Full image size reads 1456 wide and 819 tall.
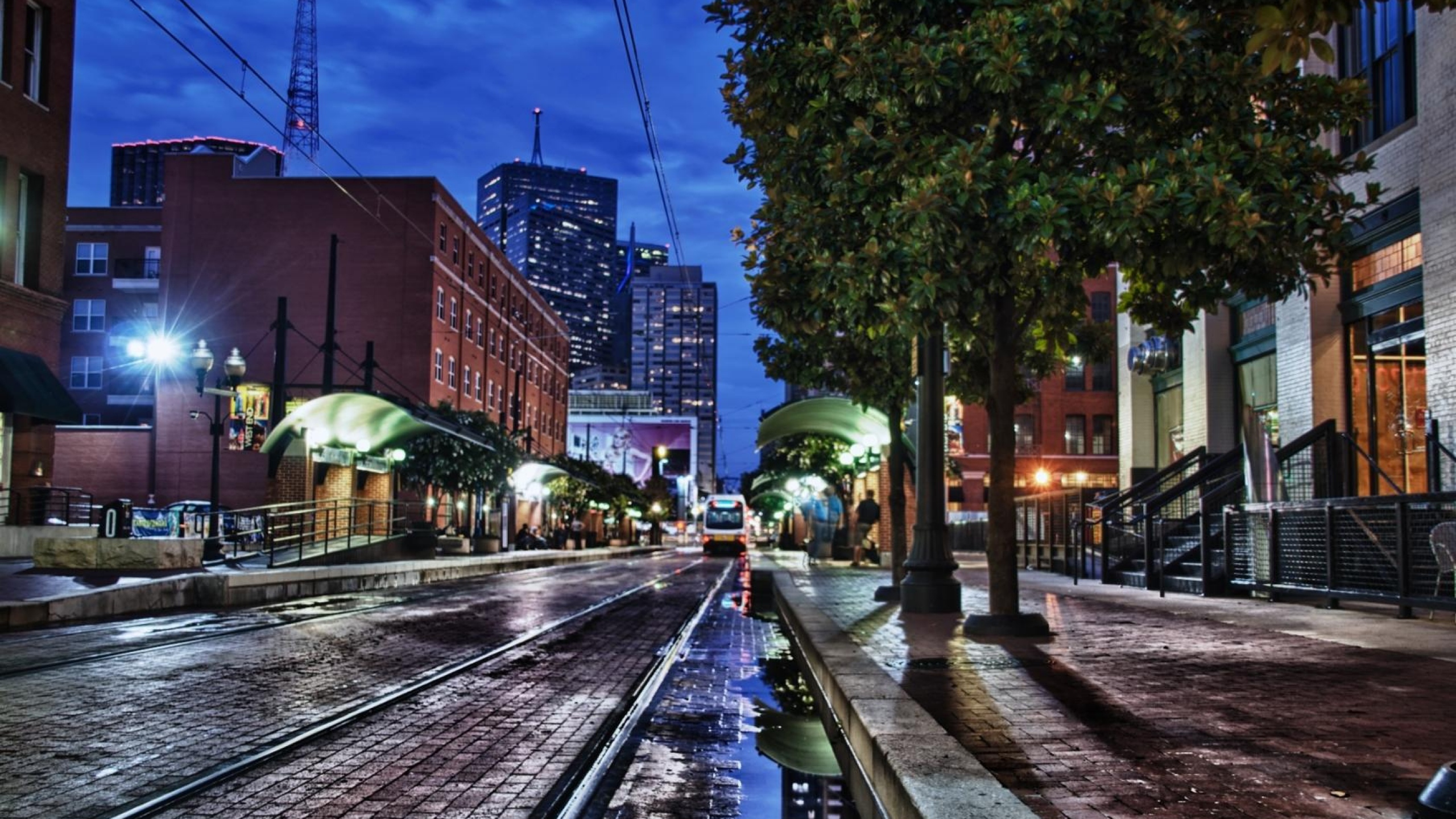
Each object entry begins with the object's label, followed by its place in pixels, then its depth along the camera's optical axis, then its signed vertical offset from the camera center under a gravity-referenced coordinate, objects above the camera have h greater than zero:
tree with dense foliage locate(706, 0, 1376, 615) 9.23 +2.91
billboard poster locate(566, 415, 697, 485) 139.50 +7.93
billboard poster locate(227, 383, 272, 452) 44.53 +3.10
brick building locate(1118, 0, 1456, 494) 15.10 +3.07
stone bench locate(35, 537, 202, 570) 20.17 -0.95
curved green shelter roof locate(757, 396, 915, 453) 27.45 +2.09
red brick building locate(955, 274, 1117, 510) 62.41 +4.03
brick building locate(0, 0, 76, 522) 28.16 +6.84
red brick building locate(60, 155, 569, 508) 56.88 +10.79
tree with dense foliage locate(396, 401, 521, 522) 41.06 +1.38
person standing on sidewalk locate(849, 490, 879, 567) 30.38 -0.35
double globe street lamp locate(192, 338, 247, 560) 23.30 +2.19
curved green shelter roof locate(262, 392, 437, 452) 30.02 +2.16
